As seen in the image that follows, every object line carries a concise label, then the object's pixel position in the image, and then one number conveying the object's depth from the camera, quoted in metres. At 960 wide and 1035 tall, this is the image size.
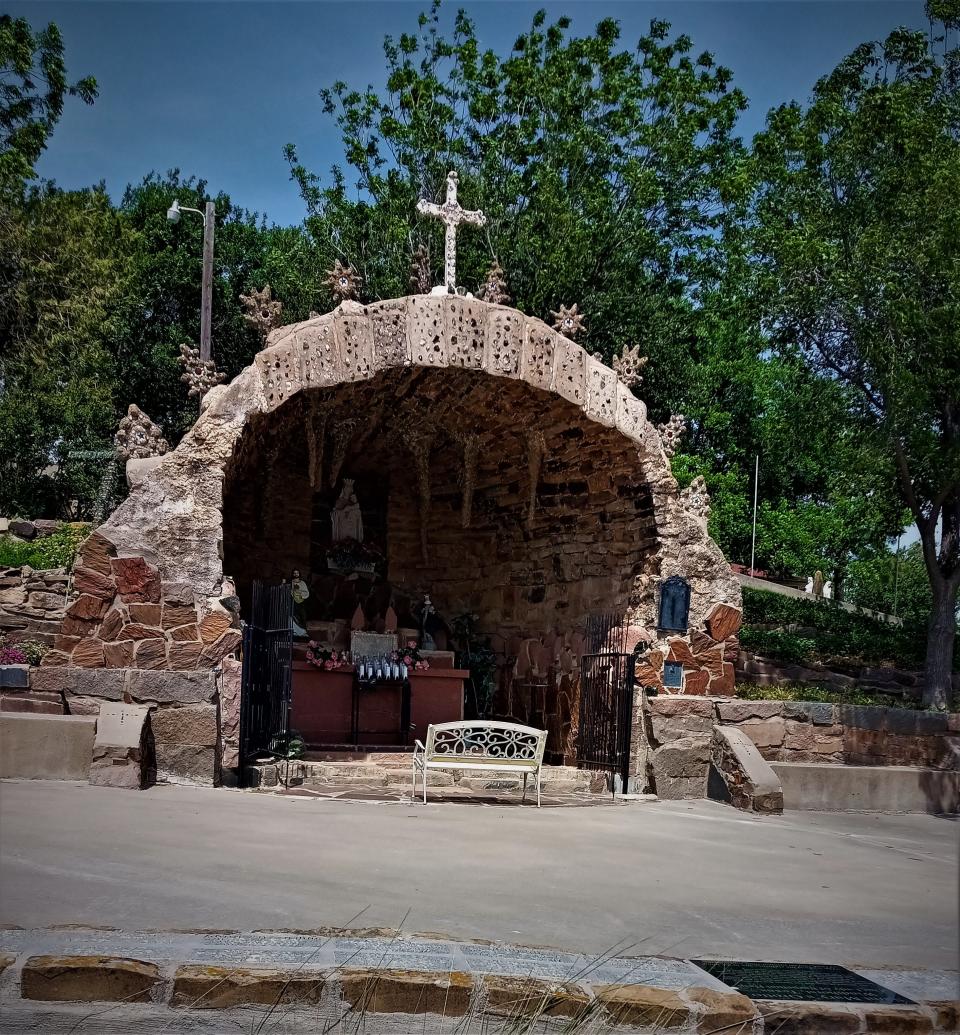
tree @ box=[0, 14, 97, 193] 19.70
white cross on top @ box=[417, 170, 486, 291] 11.38
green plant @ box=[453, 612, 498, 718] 13.65
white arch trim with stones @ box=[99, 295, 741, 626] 9.34
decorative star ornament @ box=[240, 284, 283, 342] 10.69
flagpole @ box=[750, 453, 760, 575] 24.64
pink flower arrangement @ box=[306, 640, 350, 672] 12.24
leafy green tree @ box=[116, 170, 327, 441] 22.19
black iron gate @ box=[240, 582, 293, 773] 9.19
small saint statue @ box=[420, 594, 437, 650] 13.79
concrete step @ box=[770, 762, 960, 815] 9.48
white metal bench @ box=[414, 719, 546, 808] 8.55
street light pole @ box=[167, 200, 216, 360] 20.47
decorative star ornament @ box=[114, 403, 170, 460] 9.81
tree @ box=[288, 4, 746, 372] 20.83
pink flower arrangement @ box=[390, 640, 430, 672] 12.59
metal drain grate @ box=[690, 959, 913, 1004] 4.05
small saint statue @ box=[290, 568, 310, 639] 12.99
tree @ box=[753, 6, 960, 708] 13.09
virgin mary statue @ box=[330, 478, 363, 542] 14.49
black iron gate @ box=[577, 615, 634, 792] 10.06
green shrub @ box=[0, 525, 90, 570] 17.41
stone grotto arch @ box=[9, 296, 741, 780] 9.19
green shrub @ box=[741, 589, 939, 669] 17.16
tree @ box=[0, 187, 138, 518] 19.77
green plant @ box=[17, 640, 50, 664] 9.55
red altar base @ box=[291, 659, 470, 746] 12.35
